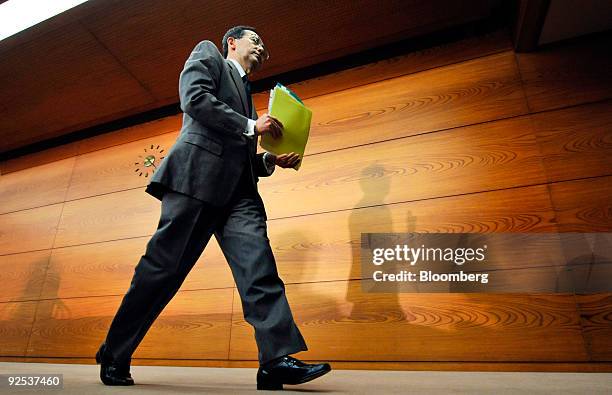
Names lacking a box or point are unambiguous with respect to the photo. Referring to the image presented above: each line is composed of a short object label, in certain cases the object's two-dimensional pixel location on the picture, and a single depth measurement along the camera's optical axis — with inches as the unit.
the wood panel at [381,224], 64.0
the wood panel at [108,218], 91.2
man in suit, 38.5
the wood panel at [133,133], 101.7
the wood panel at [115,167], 99.0
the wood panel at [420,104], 73.7
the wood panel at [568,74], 68.5
